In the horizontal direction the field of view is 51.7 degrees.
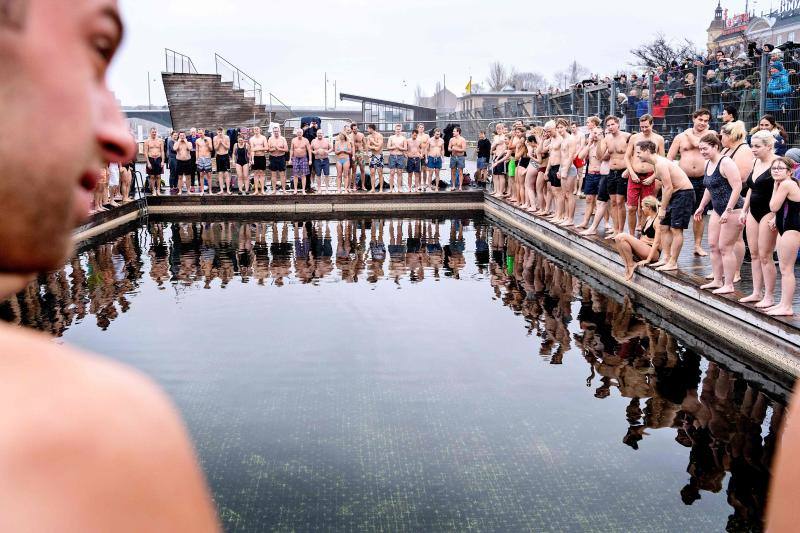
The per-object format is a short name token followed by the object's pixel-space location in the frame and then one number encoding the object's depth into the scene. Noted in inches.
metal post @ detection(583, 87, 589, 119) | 860.0
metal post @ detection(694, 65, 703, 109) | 629.6
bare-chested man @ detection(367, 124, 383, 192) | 873.5
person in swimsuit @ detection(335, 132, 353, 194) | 872.3
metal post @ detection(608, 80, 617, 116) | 780.6
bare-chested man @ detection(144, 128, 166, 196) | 853.8
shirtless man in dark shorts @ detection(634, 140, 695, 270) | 419.5
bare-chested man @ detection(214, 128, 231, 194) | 858.8
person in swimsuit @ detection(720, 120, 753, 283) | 383.6
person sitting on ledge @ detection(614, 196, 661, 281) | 455.5
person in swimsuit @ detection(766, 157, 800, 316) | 313.3
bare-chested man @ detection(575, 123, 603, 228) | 546.0
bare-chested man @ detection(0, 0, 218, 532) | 17.8
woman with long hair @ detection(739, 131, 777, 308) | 335.3
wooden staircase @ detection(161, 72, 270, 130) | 1154.3
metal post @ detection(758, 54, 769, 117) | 538.3
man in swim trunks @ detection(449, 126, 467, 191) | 864.9
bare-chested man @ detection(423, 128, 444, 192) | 877.8
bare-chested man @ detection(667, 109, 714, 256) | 449.4
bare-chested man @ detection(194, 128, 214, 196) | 862.5
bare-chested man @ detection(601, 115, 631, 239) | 510.6
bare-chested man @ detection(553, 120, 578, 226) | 590.2
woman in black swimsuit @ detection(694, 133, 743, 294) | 372.2
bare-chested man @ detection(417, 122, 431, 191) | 869.8
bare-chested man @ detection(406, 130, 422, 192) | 869.2
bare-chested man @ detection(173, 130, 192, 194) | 861.8
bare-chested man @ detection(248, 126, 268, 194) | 853.2
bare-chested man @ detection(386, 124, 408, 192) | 873.7
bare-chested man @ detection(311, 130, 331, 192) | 860.0
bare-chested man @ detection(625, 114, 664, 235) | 462.3
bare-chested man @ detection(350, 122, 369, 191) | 873.5
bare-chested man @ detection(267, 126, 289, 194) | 852.6
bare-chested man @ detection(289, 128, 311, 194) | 858.1
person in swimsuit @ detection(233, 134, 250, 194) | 861.3
